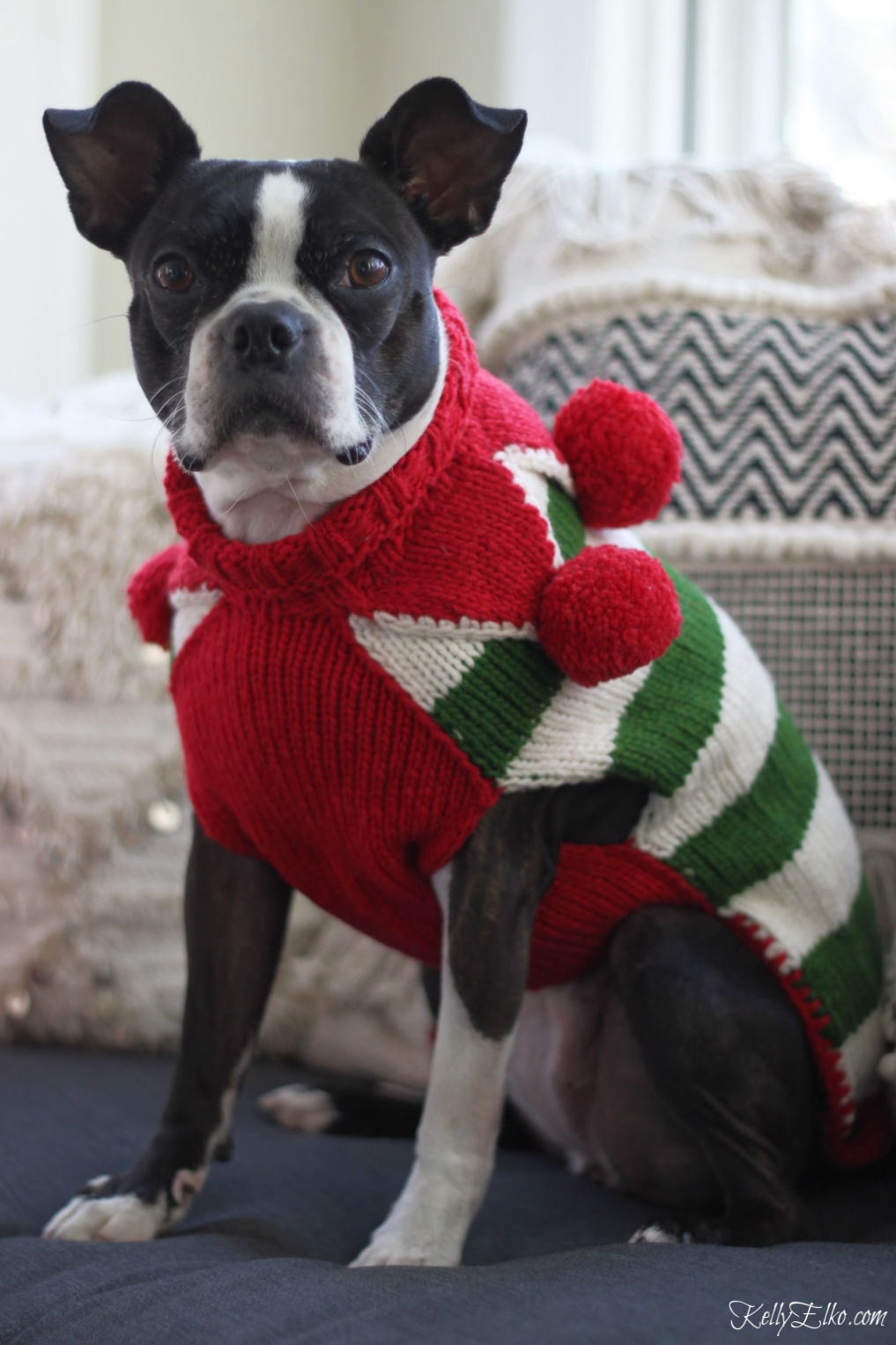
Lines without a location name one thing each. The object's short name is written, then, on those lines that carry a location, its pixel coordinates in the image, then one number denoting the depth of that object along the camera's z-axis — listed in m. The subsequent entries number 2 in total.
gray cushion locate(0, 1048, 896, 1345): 0.75
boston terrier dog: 0.94
